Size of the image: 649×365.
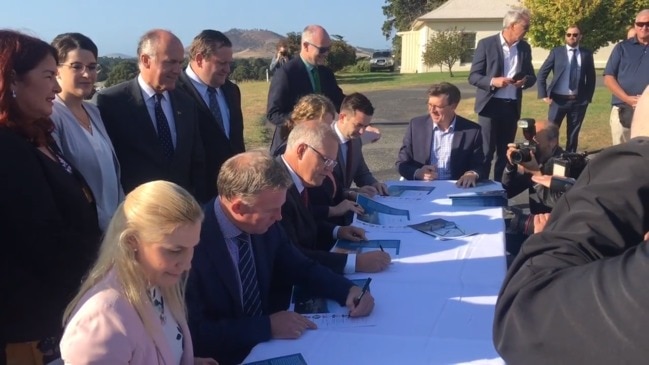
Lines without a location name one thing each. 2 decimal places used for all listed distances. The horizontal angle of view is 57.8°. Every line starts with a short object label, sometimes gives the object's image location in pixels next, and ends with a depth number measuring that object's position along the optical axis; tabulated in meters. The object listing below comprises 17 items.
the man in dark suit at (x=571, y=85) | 7.71
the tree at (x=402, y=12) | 53.50
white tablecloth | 1.86
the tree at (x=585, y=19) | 24.16
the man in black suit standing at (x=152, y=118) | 3.33
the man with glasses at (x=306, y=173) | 2.83
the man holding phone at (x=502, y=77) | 6.02
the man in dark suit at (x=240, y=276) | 2.01
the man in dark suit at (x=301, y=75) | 4.87
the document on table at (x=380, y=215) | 3.33
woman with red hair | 1.93
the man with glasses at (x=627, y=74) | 6.33
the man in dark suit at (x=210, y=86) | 3.96
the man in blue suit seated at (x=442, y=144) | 4.49
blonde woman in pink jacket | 1.52
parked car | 42.62
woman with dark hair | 2.75
